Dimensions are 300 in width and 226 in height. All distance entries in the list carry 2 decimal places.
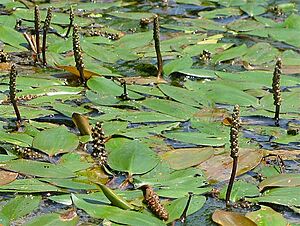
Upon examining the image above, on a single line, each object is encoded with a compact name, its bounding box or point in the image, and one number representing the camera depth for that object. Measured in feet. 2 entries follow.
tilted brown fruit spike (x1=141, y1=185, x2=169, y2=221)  9.61
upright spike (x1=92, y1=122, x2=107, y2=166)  11.16
